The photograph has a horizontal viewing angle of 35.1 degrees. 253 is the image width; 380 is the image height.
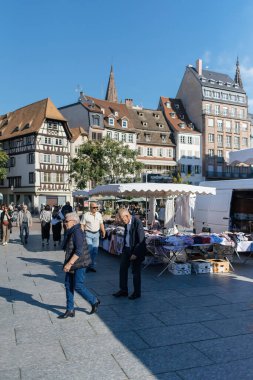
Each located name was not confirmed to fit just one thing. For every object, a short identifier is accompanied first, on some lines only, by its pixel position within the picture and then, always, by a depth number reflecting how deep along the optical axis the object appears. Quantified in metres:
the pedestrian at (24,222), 15.80
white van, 13.09
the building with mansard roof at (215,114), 64.12
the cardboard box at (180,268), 9.77
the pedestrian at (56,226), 15.08
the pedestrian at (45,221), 15.16
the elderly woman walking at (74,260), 6.02
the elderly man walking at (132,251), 7.38
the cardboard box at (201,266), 9.96
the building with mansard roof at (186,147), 62.16
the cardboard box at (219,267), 10.12
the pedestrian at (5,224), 15.74
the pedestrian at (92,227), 10.02
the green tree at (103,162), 37.28
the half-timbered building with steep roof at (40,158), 48.84
